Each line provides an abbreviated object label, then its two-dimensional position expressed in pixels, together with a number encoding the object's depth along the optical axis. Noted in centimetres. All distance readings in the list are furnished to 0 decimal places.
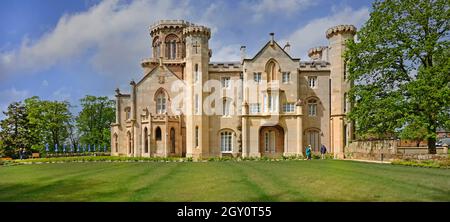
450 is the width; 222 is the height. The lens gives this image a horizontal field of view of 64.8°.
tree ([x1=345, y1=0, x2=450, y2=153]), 2198
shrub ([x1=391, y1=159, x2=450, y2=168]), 1945
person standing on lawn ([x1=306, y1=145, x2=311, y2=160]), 3084
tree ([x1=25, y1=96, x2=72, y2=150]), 4719
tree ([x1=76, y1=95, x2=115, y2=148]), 5966
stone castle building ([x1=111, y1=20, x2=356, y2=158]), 3681
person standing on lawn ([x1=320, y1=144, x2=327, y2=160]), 3414
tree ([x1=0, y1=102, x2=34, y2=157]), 4188
